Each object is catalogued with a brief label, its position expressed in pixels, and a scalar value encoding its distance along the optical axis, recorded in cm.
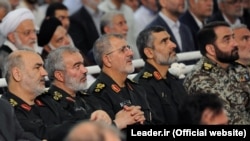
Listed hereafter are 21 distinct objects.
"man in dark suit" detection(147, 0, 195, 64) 1117
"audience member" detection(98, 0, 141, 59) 1169
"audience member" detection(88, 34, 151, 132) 827
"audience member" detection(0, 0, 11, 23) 1025
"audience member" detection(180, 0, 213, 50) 1184
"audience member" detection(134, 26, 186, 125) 877
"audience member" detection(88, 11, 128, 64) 1096
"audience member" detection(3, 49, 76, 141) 759
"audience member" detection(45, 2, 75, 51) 1096
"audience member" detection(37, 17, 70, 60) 1007
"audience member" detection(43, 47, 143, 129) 803
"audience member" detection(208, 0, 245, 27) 1225
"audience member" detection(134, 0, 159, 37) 1195
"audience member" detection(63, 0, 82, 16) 1224
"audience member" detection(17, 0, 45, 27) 1159
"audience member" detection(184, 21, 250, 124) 863
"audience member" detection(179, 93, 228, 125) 599
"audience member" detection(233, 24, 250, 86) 957
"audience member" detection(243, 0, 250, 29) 1290
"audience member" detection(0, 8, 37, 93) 983
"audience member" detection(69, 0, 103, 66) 1144
